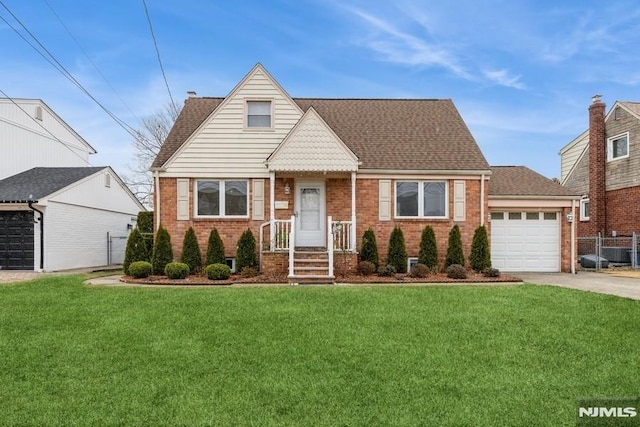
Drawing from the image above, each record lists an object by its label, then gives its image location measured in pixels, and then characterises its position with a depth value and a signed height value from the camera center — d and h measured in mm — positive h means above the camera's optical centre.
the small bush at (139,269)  12961 -1483
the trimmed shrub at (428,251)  14047 -974
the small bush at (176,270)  12922 -1517
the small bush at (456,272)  12781 -1502
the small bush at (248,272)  13321 -1615
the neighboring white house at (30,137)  21328 +4232
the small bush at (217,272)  12820 -1535
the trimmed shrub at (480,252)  14086 -1000
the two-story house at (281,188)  14688 +1102
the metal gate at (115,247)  22141 -1476
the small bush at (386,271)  13195 -1522
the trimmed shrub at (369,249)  13938 -913
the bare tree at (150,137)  32312 +6060
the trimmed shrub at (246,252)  13883 -1029
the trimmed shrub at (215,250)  13938 -973
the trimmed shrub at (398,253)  14008 -1041
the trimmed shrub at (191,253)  13984 -1079
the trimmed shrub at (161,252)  13938 -1053
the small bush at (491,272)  13031 -1522
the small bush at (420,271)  12984 -1494
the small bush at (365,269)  13281 -1474
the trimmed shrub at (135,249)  14062 -982
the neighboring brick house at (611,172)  19906 +2409
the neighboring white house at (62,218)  17234 +12
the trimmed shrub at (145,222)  18125 -121
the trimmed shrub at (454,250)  14086 -941
